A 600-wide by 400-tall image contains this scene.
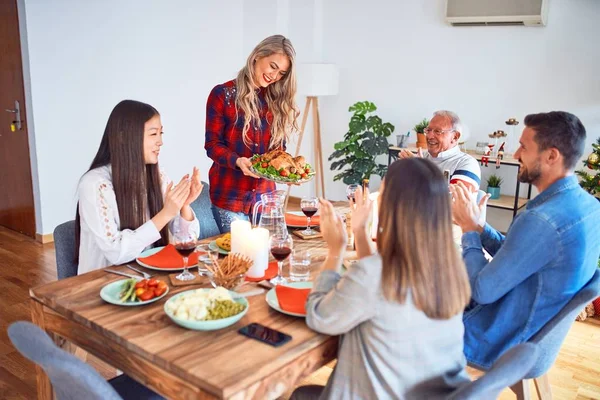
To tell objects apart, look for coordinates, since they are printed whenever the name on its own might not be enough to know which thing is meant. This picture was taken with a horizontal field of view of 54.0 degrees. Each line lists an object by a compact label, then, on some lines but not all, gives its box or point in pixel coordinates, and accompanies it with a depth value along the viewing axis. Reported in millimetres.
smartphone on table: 1407
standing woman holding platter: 2670
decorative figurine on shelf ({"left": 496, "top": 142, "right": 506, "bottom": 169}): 4512
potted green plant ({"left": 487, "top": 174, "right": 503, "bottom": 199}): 4742
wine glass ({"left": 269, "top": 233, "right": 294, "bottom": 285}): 1766
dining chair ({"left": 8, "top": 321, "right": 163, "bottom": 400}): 1200
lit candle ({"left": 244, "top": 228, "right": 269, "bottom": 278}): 1810
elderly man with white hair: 2932
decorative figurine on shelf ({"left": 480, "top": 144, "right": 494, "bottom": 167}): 4562
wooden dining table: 1275
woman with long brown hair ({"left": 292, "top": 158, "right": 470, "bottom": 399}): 1303
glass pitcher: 1960
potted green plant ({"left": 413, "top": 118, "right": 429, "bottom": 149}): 4889
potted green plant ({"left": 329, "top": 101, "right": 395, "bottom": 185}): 5039
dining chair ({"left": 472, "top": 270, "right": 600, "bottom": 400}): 1713
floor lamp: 5293
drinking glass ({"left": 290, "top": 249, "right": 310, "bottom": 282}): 1819
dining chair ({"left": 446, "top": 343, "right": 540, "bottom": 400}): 1244
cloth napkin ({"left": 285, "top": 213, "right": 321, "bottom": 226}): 2498
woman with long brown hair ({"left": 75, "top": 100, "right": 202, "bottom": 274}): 1989
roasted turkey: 2557
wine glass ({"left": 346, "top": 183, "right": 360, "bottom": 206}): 2325
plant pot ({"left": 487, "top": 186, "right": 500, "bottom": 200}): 4738
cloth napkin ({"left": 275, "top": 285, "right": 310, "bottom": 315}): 1571
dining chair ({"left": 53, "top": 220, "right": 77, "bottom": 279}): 2150
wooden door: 4488
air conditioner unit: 4539
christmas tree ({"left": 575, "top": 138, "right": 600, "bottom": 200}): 3705
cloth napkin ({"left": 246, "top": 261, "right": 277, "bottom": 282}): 1811
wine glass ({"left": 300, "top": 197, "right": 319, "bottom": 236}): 2320
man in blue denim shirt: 1666
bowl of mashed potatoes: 1445
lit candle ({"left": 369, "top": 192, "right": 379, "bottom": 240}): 2176
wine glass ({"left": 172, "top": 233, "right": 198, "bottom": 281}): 1741
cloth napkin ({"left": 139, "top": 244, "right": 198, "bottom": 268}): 1897
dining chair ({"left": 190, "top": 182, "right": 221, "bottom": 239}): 2648
